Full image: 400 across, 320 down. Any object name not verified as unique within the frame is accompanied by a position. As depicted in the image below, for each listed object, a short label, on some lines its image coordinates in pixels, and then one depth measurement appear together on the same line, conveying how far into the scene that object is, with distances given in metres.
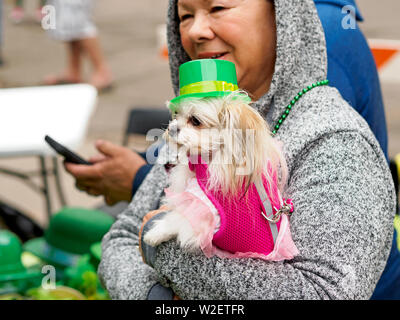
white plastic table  2.62
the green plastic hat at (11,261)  2.34
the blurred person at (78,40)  5.37
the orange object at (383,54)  4.26
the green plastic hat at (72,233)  2.64
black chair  3.36
